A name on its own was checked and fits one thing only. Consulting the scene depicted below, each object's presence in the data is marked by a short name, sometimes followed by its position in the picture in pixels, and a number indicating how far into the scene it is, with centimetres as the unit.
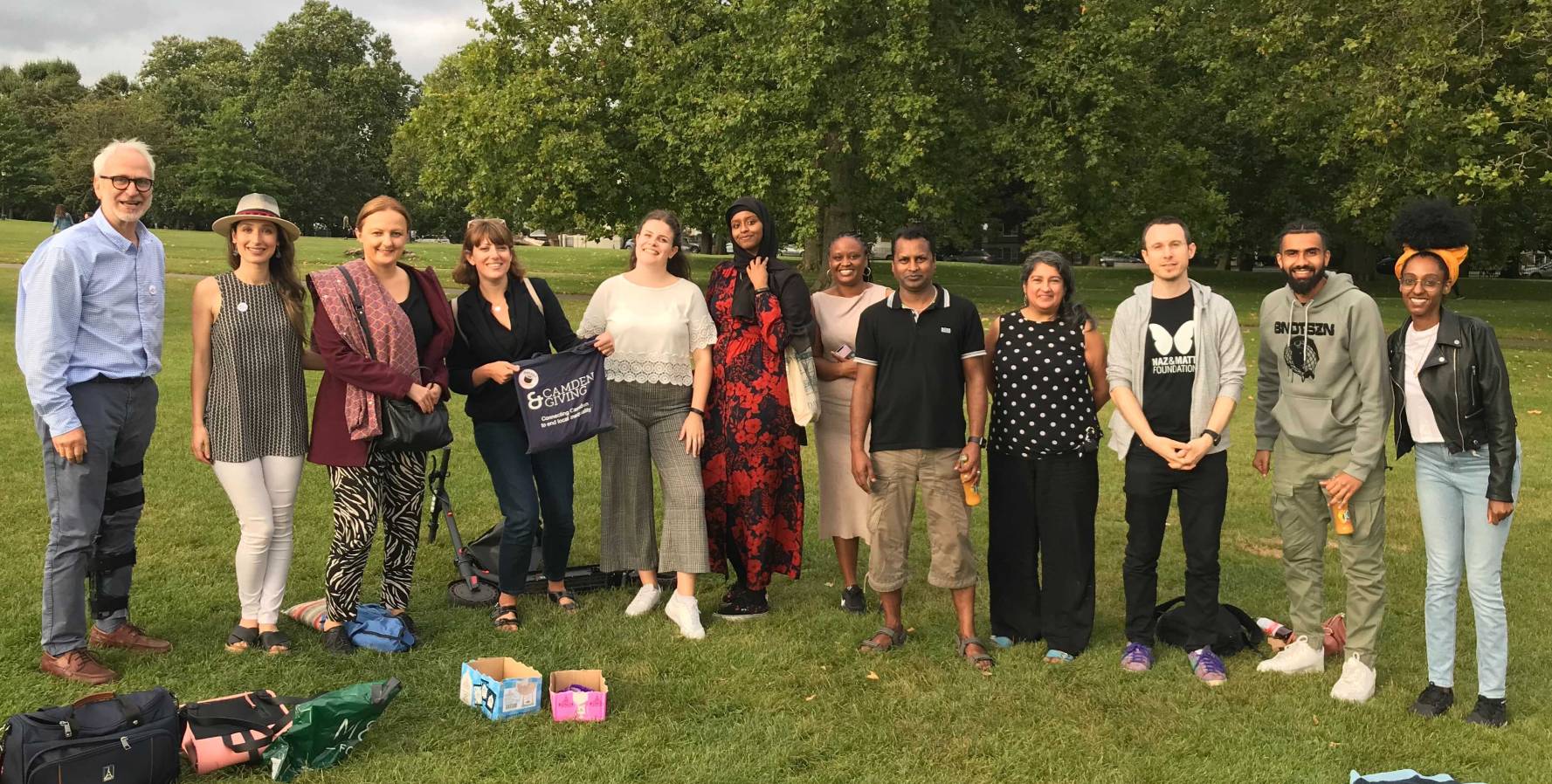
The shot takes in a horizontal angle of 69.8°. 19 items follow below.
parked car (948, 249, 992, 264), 6612
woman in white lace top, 556
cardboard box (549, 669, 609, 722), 445
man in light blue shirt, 443
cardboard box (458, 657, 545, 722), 442
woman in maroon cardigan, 488
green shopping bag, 386
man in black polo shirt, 512
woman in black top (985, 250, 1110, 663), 507
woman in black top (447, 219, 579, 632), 536
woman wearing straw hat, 482
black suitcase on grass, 354
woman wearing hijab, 557
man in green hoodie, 461
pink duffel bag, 386
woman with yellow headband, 424
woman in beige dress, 573
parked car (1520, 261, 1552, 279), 5240
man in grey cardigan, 487
